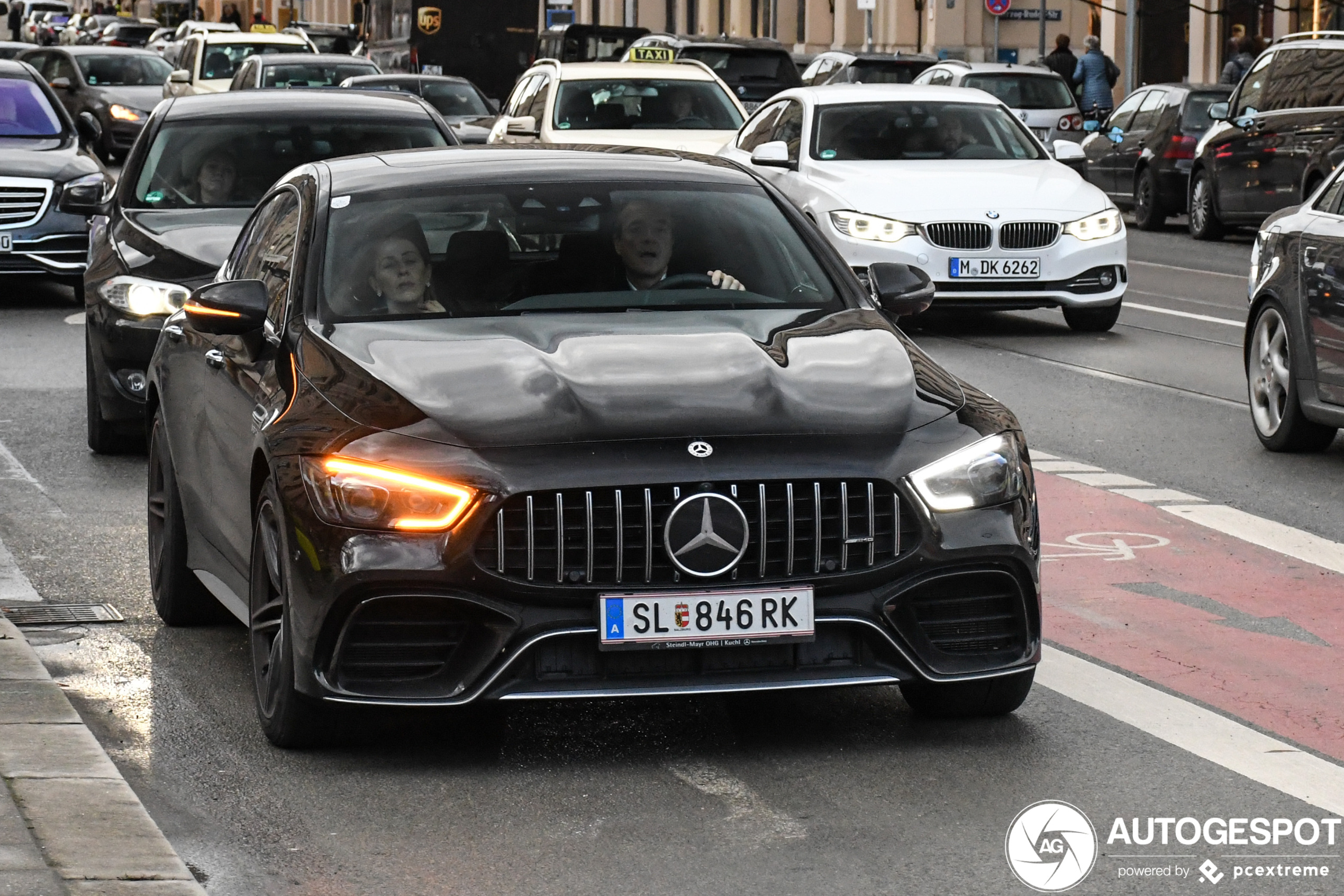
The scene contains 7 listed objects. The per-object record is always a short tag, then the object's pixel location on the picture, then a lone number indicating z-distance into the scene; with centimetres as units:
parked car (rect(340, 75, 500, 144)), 3169
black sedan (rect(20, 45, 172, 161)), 3938
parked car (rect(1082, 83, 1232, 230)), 2772
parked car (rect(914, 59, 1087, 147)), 3228
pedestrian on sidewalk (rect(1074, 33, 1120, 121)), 3781
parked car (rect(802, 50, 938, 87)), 3425
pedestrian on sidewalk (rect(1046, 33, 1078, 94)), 4003
